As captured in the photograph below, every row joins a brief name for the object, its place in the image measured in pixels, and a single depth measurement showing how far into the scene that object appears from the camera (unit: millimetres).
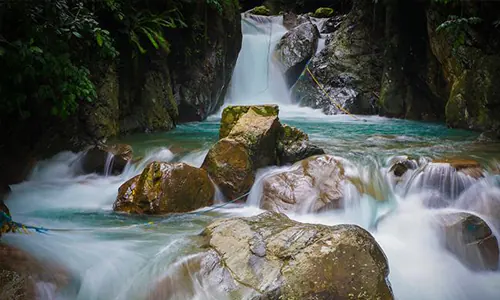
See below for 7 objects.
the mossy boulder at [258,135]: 6133
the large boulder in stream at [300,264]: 2980
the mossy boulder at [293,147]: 6457
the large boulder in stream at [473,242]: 4320
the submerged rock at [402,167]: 5859
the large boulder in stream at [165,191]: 5219
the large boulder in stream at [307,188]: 5367
